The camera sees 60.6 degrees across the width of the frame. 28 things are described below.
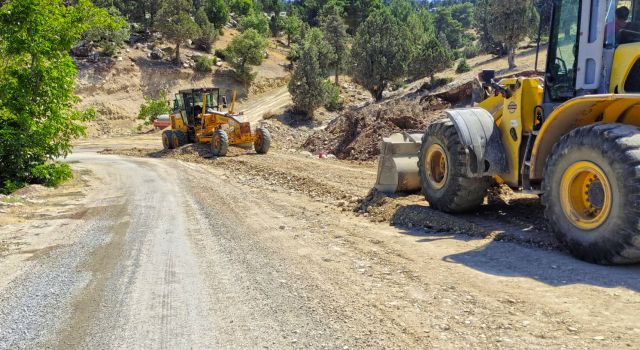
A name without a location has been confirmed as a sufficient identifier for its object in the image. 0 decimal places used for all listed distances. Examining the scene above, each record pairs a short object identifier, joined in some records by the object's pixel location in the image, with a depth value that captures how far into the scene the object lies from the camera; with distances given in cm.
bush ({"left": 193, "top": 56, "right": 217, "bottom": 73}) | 4878
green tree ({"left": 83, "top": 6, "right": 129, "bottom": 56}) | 4325
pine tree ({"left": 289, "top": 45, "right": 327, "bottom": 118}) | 3916
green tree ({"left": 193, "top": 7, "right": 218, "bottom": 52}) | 5372
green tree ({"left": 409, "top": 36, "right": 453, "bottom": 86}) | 3962
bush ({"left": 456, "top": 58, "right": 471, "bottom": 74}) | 3947
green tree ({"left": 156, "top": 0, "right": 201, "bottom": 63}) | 4788
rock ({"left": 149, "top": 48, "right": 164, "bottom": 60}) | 4825
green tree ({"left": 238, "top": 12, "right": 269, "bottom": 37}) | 6369
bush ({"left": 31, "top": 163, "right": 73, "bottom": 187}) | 1433
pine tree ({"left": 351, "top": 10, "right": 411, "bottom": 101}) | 4109
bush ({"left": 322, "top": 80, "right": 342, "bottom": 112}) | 4125
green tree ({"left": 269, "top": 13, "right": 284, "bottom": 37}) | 7219
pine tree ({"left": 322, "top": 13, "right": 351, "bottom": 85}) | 5006
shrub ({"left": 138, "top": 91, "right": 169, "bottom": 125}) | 4066
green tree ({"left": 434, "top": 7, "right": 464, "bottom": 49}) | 9881
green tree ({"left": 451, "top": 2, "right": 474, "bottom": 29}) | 14025
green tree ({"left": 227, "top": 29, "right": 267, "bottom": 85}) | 4925
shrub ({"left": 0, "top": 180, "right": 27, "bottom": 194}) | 1340
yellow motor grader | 2113
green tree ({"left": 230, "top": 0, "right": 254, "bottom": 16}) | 7694
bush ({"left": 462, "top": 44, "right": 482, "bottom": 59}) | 6351
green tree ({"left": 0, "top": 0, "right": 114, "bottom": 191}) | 1366
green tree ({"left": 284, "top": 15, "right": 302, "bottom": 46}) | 6941
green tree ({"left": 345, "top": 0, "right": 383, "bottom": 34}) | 8231
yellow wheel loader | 503
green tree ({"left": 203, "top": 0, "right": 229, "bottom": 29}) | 6232
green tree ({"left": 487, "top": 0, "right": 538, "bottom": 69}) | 3378
